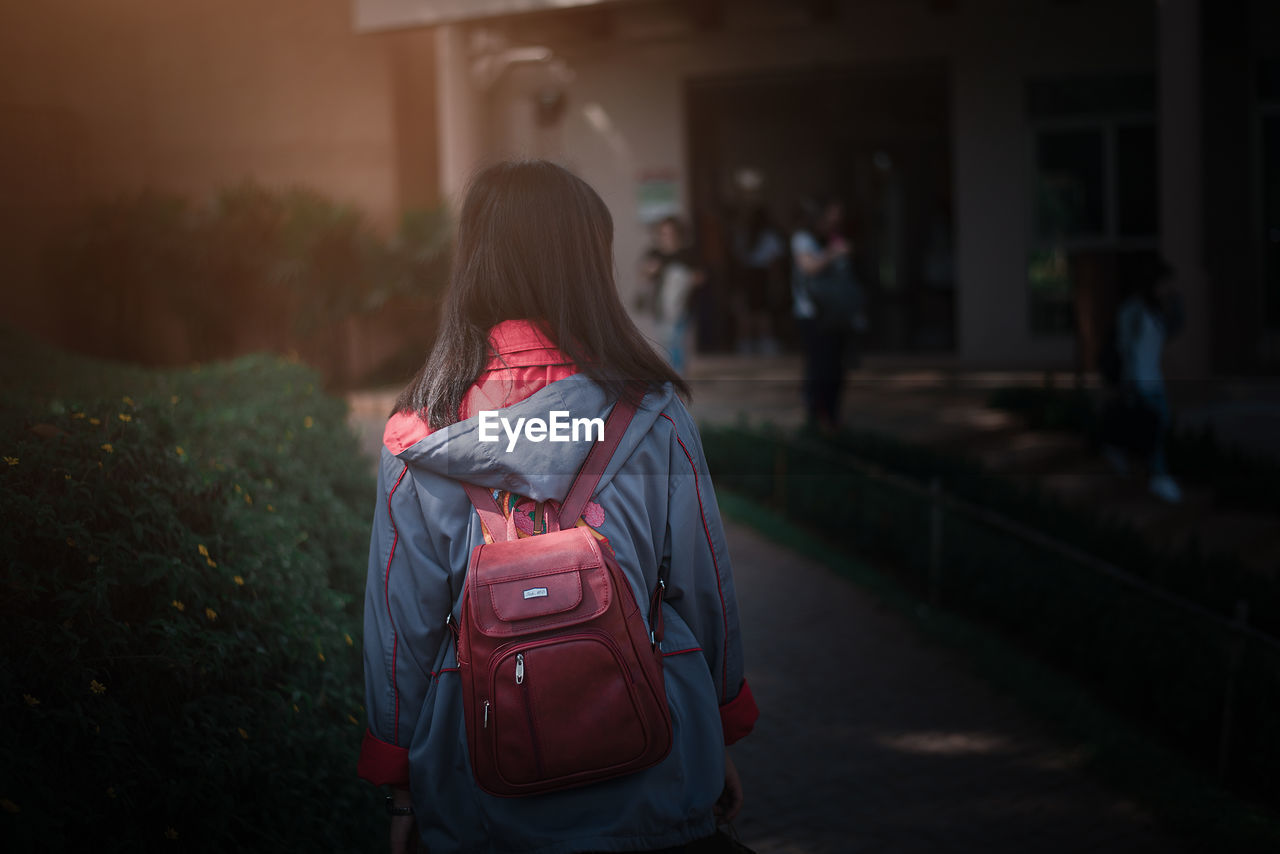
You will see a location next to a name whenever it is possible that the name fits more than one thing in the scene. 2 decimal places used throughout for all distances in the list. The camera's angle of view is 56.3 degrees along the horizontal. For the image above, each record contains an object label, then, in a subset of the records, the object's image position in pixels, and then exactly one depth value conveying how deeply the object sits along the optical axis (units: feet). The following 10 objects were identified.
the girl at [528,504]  5.83
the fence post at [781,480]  26.12
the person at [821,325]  30.27
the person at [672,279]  34.22
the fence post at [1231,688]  14.48
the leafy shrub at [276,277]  40.37
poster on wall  47.47
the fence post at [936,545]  20.53
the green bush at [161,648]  7.34
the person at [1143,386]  27.25
